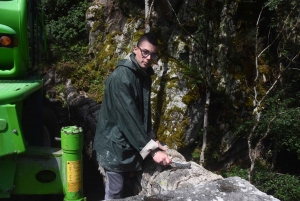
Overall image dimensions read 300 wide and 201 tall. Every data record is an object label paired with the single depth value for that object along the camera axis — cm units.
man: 262
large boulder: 186
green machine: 279
